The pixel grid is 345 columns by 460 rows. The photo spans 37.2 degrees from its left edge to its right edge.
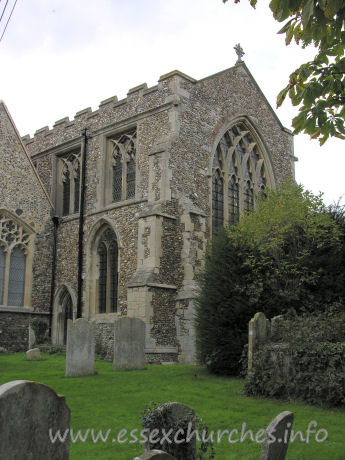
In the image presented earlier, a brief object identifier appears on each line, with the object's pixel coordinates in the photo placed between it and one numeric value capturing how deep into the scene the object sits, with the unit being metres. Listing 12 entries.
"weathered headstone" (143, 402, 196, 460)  4.95
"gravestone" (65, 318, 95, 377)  11.52
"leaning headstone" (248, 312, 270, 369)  10.36
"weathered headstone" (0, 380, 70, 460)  3.77
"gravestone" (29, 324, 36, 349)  18.70
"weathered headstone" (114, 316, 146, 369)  12.45
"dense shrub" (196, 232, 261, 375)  12.06
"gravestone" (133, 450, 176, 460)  3.76
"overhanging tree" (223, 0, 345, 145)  4.52
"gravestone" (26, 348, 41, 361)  15.02
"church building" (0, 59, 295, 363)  16.62
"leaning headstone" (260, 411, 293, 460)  4.39
